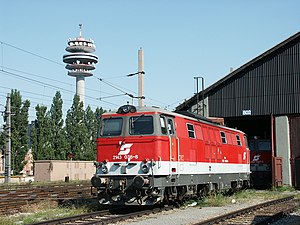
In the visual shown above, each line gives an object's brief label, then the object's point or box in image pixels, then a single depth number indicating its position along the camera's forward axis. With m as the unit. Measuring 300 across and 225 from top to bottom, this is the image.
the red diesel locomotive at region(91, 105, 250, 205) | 15.64
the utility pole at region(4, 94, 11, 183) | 41.38
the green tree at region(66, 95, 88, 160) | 68.06
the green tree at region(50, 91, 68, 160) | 65.04
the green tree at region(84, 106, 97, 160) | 80.89
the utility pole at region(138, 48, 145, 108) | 23.77
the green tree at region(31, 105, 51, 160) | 62.38
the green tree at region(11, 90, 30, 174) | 58.19
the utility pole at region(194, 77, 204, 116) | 32.98
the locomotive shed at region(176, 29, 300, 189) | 29.61
